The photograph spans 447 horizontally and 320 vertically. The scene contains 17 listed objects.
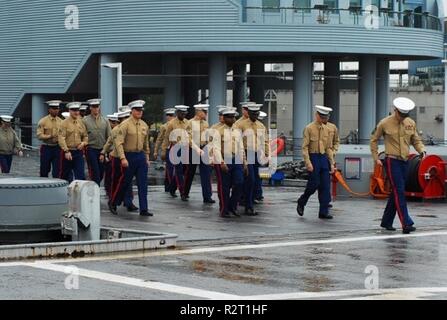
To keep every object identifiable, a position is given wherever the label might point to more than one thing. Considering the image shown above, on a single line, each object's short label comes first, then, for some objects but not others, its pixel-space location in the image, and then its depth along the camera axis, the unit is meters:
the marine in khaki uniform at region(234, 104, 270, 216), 18.67
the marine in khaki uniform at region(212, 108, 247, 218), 18.00
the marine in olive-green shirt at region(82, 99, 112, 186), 20.44
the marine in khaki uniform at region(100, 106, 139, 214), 18.39
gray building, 42.53
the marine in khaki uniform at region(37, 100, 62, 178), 20.50
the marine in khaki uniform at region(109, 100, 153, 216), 18.05
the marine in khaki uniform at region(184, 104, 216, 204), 20.42
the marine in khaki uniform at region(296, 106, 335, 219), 17.83
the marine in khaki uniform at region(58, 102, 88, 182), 20.09
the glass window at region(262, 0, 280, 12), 42.50
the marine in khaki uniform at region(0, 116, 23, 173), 23.06
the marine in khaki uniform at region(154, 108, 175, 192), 22.03
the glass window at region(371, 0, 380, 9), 45.57
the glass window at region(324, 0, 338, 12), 44.50
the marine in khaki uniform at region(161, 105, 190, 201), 21.36
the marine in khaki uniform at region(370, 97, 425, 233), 15.86
